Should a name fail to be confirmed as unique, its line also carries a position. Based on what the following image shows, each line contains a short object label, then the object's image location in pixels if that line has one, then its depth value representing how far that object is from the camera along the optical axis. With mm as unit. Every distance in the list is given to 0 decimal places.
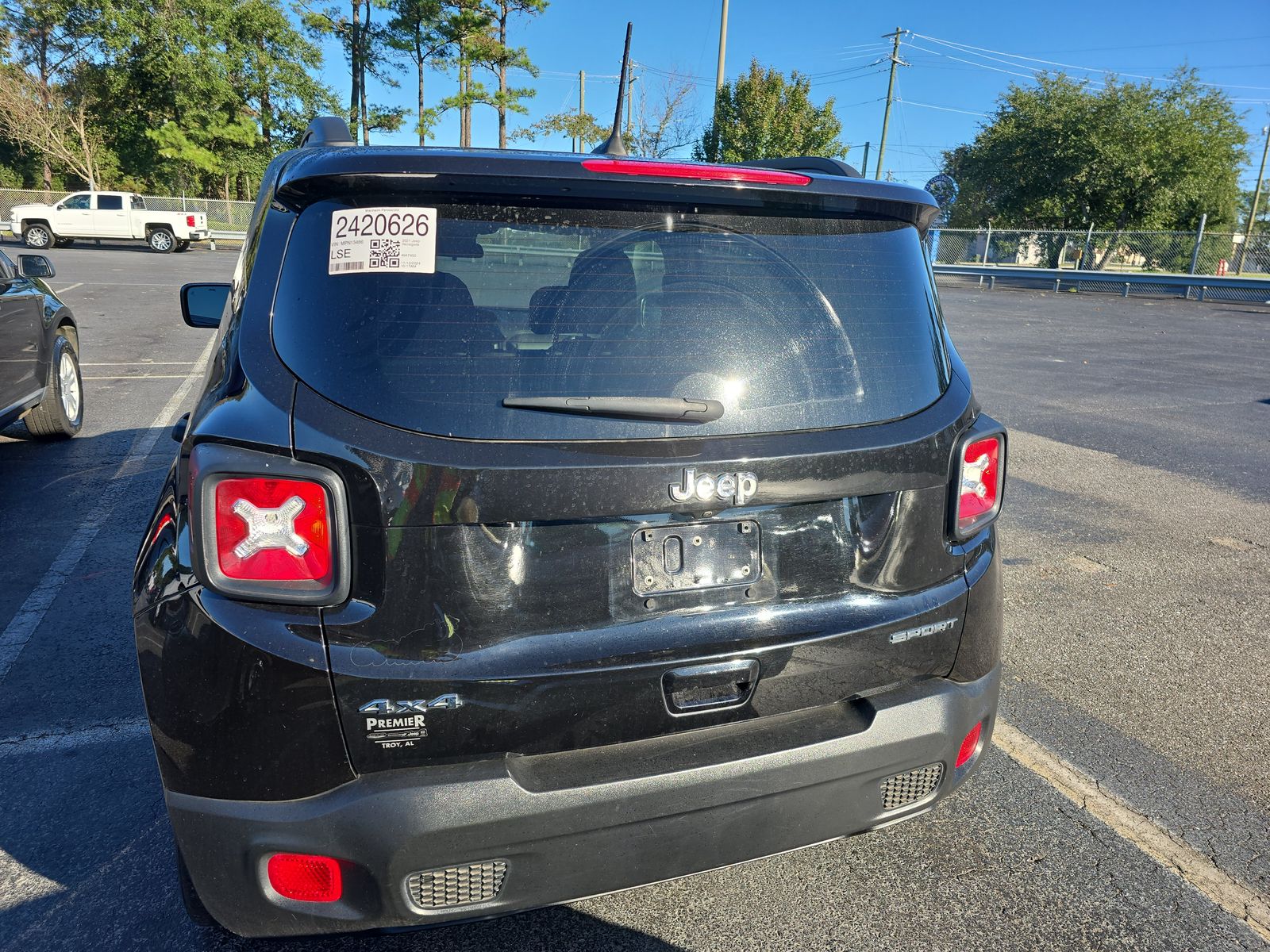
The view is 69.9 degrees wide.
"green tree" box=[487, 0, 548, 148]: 34500
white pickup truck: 33094
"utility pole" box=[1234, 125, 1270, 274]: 53109
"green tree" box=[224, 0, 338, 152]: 41031
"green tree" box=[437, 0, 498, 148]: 34344
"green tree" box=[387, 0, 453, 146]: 35625
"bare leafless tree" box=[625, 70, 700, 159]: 42281
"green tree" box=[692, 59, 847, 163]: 39875
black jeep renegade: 1734
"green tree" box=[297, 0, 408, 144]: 39188
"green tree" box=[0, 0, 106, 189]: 40000
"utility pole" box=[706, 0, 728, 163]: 32094
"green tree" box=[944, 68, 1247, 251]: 40938
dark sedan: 5938
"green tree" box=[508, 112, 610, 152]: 40125
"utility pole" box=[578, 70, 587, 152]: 50531
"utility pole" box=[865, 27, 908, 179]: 43281
